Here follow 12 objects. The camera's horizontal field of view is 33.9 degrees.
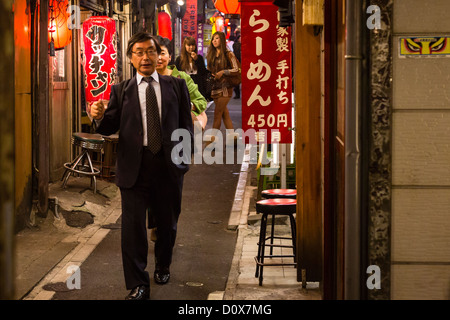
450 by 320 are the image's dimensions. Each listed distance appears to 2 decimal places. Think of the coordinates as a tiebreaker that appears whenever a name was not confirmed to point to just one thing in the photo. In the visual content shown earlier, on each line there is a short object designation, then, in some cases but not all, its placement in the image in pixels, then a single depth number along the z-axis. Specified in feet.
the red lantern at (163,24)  90.48
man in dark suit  24.91
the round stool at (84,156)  43.29
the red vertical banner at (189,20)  129.08
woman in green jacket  30.22
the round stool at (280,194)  28.91
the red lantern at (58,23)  41.27
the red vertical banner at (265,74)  32.22
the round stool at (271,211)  26.71
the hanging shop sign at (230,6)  57.98
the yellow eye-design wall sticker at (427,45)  16.44
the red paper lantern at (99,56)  45.24
